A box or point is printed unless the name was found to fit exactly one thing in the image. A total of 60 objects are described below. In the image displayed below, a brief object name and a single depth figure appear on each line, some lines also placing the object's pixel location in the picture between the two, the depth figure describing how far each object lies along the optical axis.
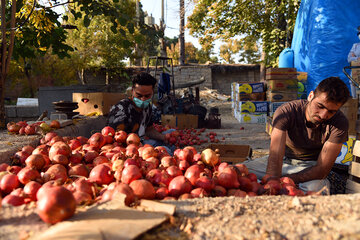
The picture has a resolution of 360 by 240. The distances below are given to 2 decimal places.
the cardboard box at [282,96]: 9.00
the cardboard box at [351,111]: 4.47
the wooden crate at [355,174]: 2.47
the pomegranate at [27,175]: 1.77
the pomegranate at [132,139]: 2.98
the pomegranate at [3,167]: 2.00
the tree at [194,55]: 44.06
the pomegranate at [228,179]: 1.87
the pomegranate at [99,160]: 2.25
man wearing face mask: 3.96
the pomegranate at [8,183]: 1.74
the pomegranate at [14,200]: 1.49
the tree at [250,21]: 12.41
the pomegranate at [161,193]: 1.70
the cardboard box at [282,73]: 8.63
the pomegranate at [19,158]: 2.37
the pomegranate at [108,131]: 3.17
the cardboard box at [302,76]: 9.02
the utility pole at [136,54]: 19.99
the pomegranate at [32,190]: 1.59
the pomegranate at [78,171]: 2.00
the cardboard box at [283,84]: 8.79
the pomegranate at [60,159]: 2.12
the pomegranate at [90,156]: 2.37
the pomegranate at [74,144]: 2.75
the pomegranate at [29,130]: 3.84
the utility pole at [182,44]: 20.09
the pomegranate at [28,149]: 2.56
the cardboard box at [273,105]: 9.26
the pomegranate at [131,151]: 2.35
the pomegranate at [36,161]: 2.02
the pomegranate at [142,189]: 1.59
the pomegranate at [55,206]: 1.13
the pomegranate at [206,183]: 1.76
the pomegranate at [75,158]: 2.29
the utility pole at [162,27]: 20.54
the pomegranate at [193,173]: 1.86
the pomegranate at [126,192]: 1.46
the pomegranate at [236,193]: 1.78
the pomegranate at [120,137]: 3.06
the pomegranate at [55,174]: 1.88
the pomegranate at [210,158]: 2.16
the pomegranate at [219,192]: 1.81
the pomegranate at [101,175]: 1.85
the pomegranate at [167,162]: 2.13
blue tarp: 7.76
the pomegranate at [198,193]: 1.67
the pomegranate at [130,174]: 1.76
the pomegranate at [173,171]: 1.93
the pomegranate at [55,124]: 4.11
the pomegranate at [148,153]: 2.34
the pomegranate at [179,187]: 1.73
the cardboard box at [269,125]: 6.68
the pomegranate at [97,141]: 2.75
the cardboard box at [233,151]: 4.14
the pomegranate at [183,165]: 2.13
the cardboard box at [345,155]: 3.83
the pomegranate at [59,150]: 2.21
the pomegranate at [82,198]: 1.44
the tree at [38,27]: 4.16
